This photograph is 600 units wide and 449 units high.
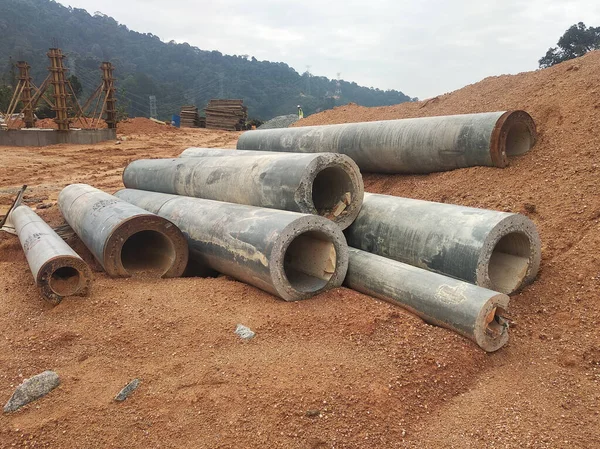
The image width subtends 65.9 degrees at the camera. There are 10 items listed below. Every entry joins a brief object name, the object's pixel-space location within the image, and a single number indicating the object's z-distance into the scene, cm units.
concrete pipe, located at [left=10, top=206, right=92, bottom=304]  448
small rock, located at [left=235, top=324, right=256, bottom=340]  392
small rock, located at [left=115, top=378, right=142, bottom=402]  325
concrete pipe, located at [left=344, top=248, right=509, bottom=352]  373
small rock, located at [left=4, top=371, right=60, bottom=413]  321
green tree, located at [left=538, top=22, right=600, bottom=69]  2355
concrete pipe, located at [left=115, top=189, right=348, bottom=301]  437
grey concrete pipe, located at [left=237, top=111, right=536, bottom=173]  659
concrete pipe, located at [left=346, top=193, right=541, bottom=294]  429
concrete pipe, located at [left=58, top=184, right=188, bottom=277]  519
